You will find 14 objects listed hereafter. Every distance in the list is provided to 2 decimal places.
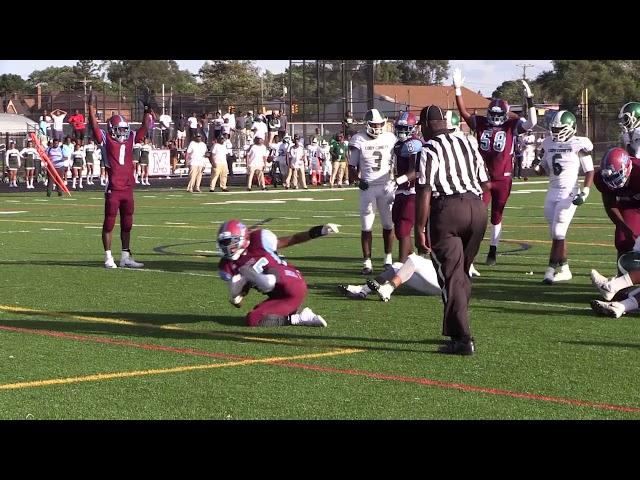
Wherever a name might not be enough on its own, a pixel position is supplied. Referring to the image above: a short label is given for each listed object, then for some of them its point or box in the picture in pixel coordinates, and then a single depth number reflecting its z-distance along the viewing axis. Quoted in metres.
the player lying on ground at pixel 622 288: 11.62
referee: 9.73
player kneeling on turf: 10.85
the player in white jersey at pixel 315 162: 48.91
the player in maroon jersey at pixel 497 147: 16.81
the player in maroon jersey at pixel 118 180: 16.94
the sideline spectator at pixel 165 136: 56.69
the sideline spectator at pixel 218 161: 42.12
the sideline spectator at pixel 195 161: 41.75
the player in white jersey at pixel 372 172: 15.89
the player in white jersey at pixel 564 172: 14.84
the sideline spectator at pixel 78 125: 51.06
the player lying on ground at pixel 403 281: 12.34
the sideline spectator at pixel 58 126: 51.81
